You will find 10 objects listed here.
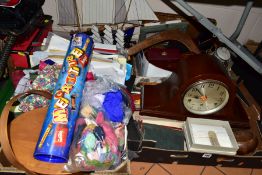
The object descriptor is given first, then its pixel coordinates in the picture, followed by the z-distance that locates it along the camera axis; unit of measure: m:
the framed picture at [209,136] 1.05
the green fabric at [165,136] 1.12
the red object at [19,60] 1.25
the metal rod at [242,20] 0.98
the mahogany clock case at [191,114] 1.05
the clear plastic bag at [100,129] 0.89
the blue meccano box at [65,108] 0.88
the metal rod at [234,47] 0.97
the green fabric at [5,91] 1.23
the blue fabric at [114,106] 1.04
